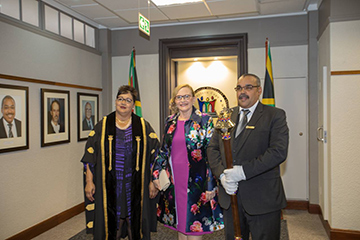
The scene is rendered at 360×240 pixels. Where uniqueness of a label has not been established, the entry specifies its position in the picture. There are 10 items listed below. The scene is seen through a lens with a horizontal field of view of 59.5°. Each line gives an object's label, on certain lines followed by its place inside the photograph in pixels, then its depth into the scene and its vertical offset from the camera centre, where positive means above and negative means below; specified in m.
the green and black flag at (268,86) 4.38 +0.42
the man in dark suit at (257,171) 2.00 -0.36
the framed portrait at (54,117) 3.90 +0.01
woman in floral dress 2.59 -0.52
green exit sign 3.33 +1.01
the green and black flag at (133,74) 4.87 +0.67
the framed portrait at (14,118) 3.28 +0.00
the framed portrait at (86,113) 4.63 +0.07
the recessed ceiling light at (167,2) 4.09 +1.50
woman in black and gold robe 2.82 -0.52
